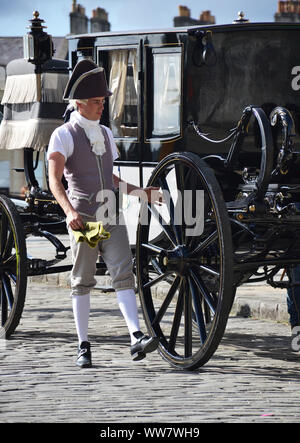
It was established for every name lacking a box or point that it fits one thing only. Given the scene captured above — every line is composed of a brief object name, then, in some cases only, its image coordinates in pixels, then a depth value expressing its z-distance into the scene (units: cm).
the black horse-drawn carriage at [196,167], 1225
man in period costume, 1305
